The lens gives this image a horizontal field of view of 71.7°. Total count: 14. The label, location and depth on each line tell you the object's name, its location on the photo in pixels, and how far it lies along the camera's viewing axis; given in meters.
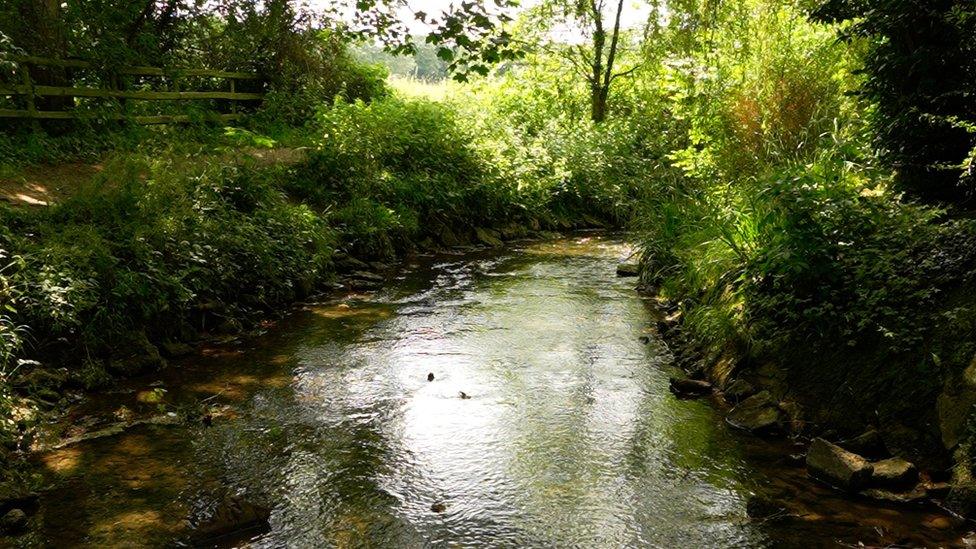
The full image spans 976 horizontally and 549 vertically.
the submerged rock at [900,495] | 4.70
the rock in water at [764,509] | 4.62
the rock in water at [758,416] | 5.95
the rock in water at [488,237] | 15.81
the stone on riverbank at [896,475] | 4.80
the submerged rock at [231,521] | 4.33
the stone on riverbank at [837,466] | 4.85
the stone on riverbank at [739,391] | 6.52
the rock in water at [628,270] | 12.36
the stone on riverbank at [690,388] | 6.85
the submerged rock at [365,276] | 11.73
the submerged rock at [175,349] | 7.70
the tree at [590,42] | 23.33
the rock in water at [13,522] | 4.29
